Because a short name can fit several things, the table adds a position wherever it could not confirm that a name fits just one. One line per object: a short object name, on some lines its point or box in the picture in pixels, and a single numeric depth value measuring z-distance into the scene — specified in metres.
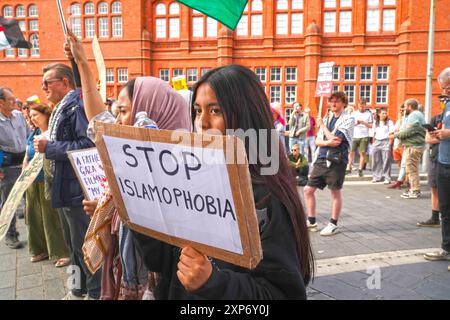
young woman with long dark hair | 1.11
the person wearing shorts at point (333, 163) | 4.93
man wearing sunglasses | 3.02
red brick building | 21.14
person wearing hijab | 1.79
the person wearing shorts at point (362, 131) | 10.70
